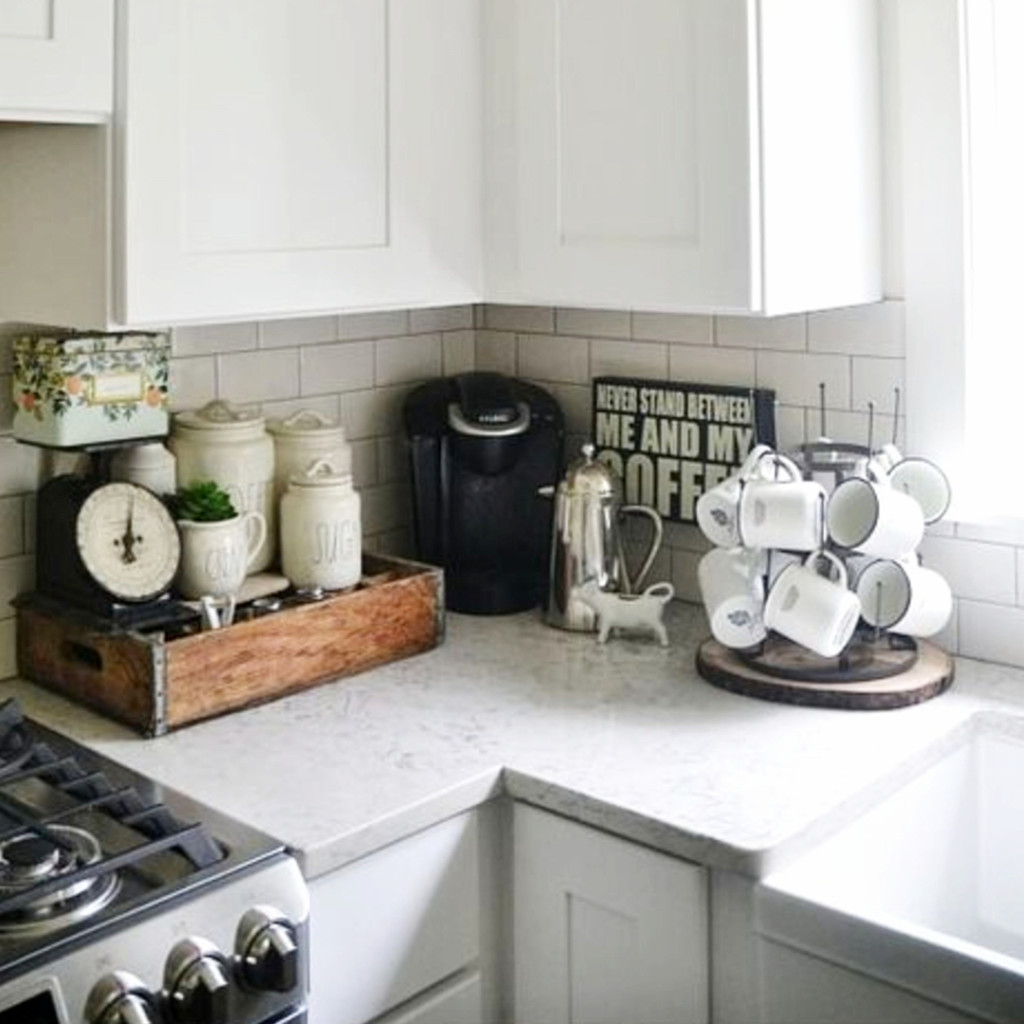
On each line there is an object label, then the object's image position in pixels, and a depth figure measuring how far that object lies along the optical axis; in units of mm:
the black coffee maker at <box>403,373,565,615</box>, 2195
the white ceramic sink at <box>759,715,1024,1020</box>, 1345
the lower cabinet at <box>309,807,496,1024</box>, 1488
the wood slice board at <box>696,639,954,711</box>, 1796
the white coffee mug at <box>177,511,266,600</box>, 1876
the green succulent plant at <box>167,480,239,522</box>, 1892
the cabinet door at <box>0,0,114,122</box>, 1510
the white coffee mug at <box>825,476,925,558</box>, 1801
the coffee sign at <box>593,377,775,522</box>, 2129
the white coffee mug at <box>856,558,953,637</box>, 1861
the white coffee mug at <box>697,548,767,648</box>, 1890
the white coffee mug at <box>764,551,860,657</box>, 1786
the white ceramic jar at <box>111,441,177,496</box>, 1918
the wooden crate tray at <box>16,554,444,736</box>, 1737
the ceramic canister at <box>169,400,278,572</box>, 1979
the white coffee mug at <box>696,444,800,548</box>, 1885
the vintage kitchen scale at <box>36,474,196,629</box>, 1807
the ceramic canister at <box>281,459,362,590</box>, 1991
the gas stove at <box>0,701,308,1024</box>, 1239
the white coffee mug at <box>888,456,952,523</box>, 1906
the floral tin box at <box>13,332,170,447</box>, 1792
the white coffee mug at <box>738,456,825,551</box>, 1814
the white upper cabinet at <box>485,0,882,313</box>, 1761
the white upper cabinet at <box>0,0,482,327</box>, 1635
